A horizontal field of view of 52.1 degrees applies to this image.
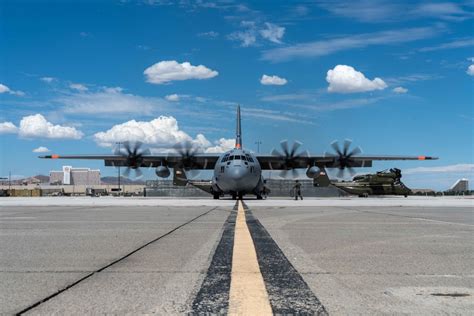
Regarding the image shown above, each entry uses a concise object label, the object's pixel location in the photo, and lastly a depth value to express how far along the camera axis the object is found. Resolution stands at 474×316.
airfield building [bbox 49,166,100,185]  173.25
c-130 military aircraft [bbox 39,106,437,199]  47.19
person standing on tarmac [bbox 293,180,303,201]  38.60
